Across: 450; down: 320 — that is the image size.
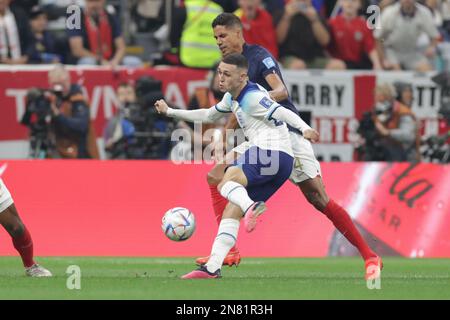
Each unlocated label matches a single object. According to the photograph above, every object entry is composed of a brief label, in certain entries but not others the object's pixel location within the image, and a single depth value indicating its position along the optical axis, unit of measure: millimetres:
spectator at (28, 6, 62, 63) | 21844
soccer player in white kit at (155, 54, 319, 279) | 12461
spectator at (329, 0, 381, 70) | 22891
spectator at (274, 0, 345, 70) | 22500
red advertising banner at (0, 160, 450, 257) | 17828
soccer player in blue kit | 13594
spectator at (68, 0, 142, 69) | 21656
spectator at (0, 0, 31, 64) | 21281
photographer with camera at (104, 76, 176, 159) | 20344
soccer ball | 13352
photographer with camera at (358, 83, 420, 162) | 21094
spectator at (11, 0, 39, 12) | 22227
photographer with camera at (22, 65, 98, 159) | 20156
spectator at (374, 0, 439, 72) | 22891
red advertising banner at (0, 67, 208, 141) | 20609
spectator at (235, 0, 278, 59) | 21862
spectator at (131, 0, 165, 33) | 23672
